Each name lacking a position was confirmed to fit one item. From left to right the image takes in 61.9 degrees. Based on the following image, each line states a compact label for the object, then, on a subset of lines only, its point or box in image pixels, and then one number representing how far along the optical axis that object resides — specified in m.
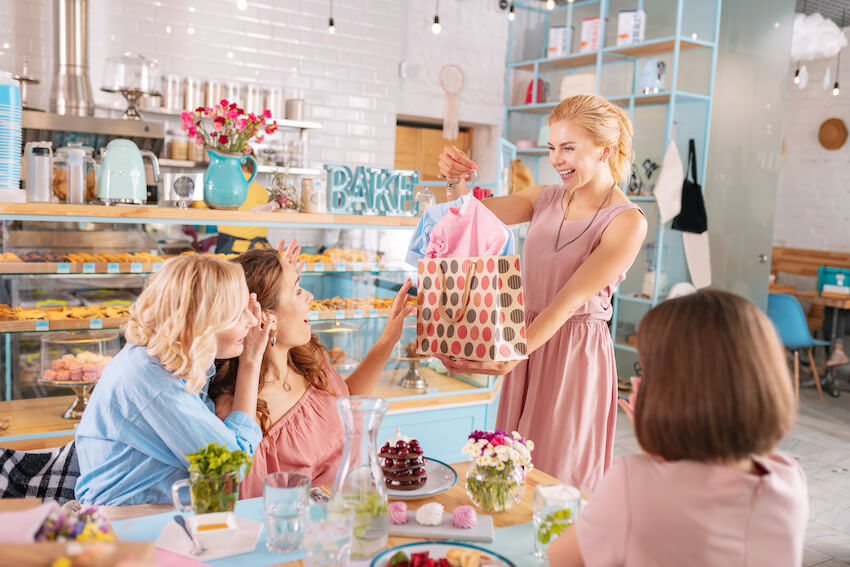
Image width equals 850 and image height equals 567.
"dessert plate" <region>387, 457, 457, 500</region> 1.63
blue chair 6.51
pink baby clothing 2.24
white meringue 1.49
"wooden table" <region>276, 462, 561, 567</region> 1.55
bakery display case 2.77
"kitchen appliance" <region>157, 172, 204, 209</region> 3.10
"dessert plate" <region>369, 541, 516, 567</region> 1.28
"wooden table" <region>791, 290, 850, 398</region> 6.78
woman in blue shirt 1.65
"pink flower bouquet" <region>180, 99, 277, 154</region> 2.98
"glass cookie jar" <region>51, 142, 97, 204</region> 2.87
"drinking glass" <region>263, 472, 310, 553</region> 1.36
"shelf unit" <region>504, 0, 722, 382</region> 6.16
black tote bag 6.07
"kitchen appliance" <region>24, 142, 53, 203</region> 2.77
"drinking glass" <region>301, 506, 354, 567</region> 1.21
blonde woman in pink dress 2.10
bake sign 3.43
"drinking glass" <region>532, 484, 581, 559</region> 1.36
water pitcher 1.30
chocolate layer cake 1.67
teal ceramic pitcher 3.04
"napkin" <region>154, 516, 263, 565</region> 1.33
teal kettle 2.87
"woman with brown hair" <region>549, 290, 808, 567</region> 1.05
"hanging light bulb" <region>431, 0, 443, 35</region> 6.72
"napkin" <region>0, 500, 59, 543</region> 0.91
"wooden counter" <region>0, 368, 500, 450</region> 2.66
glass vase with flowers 1.54
